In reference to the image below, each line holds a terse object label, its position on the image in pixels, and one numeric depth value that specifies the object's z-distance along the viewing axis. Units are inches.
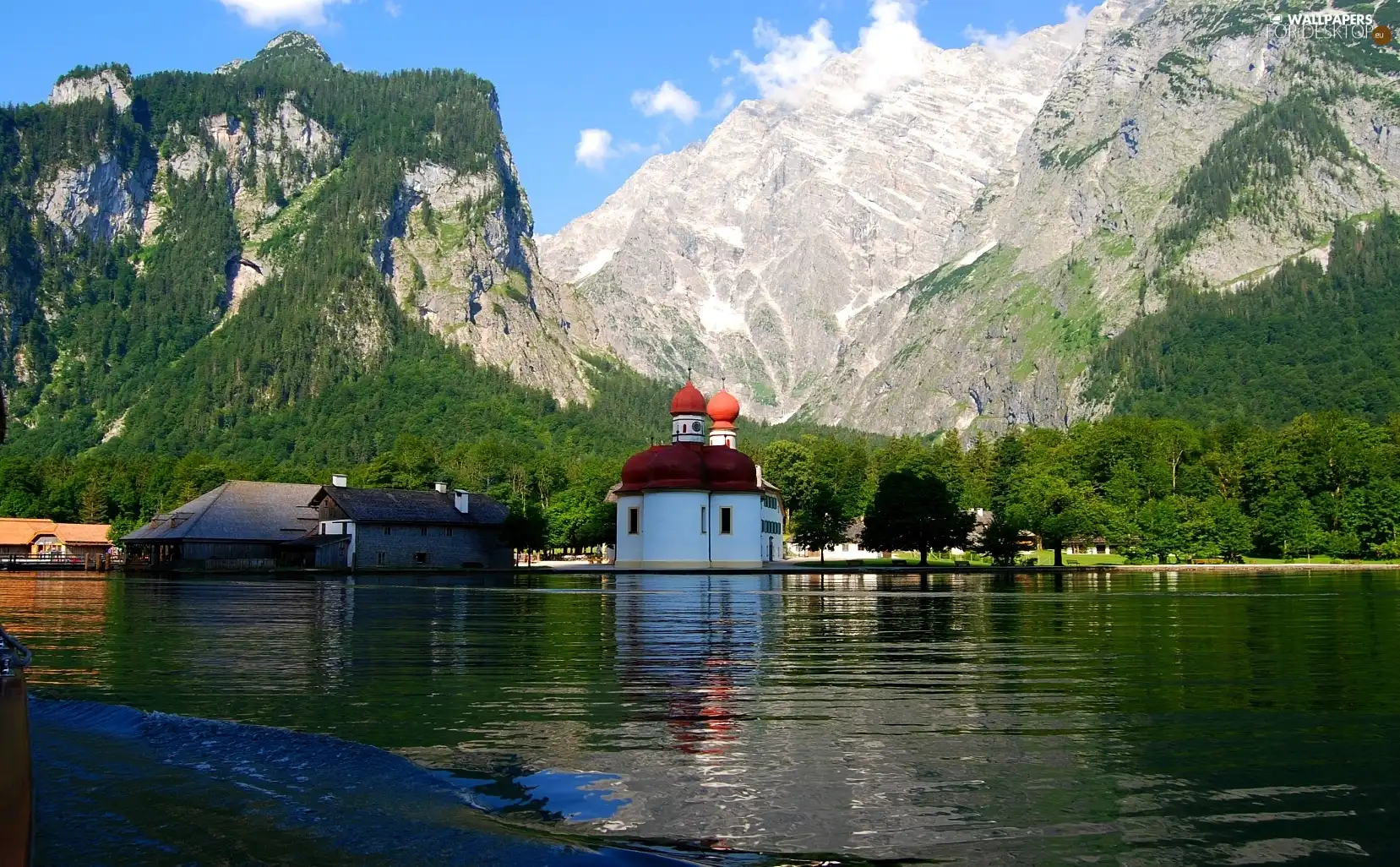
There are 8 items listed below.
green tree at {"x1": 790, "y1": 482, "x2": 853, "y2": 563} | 4751.5
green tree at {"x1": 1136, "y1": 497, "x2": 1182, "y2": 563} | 4638.3
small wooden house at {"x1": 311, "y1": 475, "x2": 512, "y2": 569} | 4244.6
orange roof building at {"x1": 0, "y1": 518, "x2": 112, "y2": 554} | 5649.6
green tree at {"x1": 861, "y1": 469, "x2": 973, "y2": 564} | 4175.7
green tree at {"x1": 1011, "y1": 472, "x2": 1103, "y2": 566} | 4439.0
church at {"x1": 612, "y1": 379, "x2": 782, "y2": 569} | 4114.2
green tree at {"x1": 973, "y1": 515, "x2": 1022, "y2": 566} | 4414.4
